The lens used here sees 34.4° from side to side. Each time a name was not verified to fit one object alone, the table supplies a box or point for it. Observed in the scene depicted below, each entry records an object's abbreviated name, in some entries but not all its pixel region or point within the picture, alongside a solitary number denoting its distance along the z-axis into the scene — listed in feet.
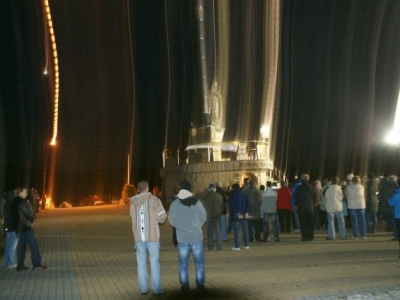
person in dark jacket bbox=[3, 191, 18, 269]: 39.81
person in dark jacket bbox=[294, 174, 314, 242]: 50.31
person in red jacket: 55.89
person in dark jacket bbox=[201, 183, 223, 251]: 44.93
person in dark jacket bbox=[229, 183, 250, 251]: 46.24
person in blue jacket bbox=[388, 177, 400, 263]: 36.58
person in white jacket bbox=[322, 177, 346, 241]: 51.47
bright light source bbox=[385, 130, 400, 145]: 65.39
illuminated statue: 112.16
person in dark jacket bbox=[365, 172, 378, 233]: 55.67
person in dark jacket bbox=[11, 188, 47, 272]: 37.64
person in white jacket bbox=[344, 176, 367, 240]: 51.24
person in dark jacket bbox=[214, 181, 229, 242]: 53.66
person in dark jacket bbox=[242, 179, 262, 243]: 50.42
